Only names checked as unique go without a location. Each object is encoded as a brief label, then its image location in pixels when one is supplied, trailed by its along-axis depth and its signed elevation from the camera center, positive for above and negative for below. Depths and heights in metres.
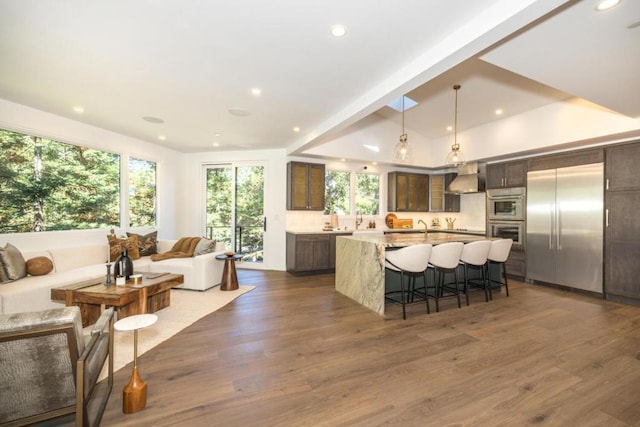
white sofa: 3.09 -0.87
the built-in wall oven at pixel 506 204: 5.47 +0.16
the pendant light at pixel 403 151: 4.01 +0.88
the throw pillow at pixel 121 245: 4.63 -0.59
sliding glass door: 6.73 +0.00
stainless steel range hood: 6.34 +0.75
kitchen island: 3.66 -0.75
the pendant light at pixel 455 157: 4.17 +0.82
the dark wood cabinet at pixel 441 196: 7.30 +0.41
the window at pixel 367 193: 7.15 +0.47
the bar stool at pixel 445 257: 3.65 -0.60
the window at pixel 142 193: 5.73 +0.38
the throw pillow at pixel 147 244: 5.09 -0.62
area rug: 2.67 -1.33
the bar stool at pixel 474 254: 3.94 -0.60
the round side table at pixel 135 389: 1.82 -1.19
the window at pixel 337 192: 6.84 +0.47
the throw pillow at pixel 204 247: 4.98 -0.65
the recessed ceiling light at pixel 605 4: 2.00 +1.51
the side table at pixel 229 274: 4.73 -1.09
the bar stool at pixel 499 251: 4.25 -0.60
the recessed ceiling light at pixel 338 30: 2.28 +1.51
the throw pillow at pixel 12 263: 3.31 -0.64
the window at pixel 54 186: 3.94 +0.40
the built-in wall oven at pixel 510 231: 5.47 -0.39
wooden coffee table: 2.99 -0.95
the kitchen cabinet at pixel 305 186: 6.19 +0.57
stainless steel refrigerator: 4.52 -0.24
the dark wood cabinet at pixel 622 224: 4.13 -0.18
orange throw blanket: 4.93 -0.71
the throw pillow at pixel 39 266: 3.61 -0.73
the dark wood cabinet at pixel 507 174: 5.48 +0.77
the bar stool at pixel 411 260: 3.47 -0.61
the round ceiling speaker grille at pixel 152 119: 4.52 +1.50
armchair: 1.37 -0.80
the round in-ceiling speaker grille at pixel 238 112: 4.10 +1.50
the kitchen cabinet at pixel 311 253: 5.89 -0.90
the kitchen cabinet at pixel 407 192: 7.13 +0.50
